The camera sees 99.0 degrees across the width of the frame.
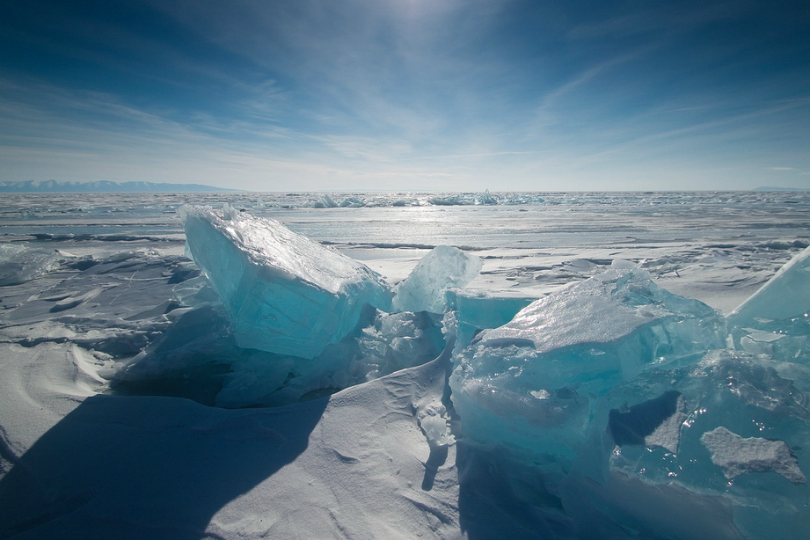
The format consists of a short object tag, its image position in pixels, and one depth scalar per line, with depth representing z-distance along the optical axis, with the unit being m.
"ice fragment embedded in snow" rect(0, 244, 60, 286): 4.52
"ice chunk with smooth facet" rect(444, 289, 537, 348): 2.40
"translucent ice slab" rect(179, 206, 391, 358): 2.23
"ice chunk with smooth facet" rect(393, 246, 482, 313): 3.13
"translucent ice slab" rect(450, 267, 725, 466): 1.52
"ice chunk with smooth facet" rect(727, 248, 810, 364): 1.74
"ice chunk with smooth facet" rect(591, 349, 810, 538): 1.10
